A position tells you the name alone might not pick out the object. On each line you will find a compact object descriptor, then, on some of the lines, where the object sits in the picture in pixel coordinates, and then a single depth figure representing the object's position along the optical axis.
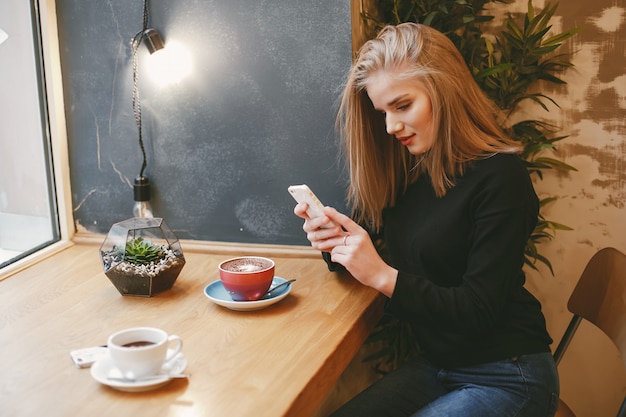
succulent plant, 1.46
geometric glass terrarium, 1.45
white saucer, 1.04
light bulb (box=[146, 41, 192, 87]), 1.74
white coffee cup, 1.04
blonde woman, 1.30
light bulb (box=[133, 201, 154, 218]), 1.84
